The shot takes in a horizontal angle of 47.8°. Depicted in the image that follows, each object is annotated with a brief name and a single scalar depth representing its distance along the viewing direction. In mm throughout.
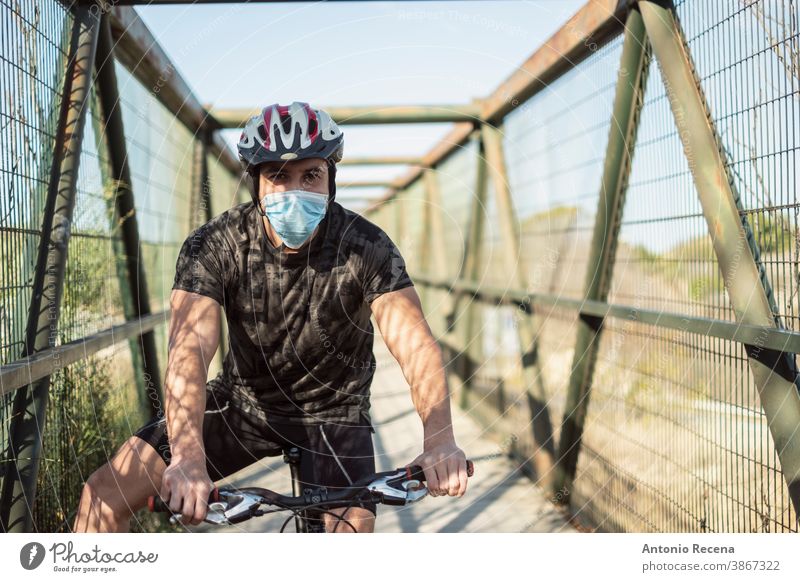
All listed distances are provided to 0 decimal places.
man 2826
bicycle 2293
